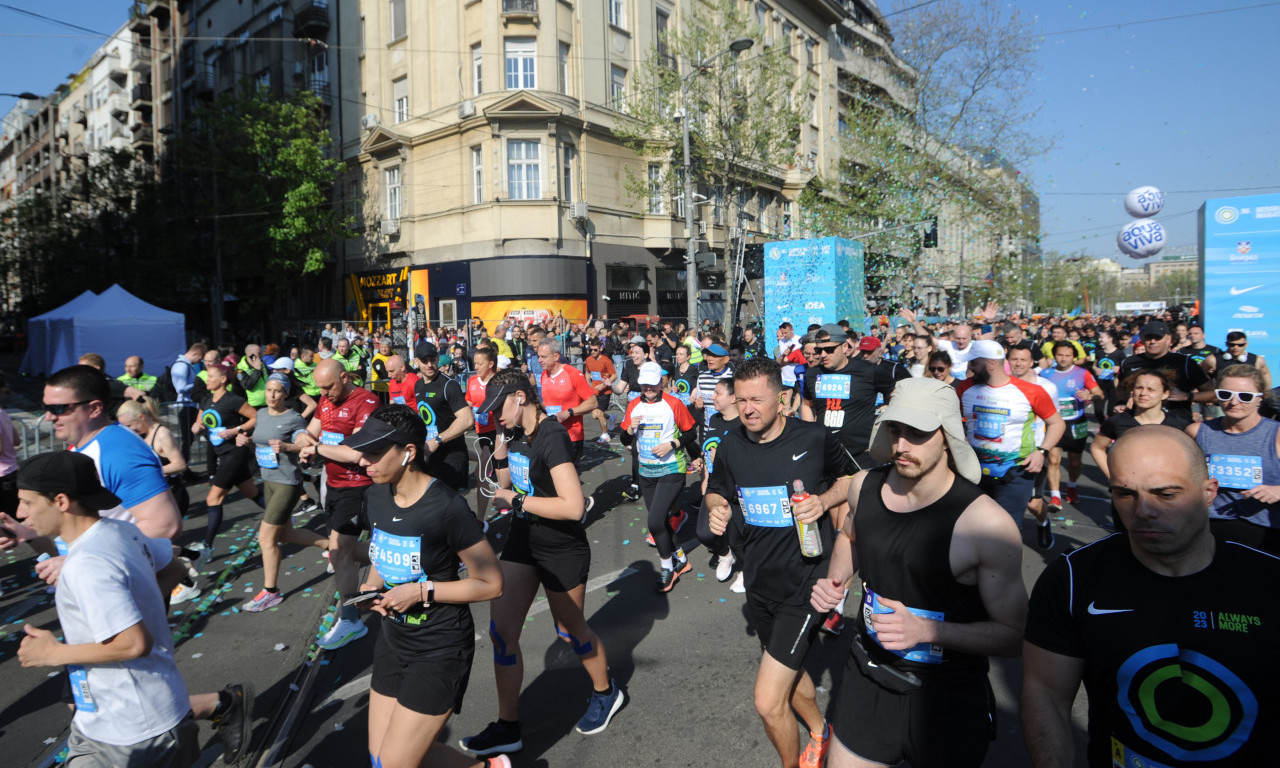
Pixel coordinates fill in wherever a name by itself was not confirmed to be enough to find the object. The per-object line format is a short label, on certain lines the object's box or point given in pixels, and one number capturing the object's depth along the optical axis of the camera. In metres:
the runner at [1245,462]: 4.11
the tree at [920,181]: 25.73
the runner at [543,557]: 3.80
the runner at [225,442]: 6.88
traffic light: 23.35
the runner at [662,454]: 6.27
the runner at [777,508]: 3.32
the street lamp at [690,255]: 21.70
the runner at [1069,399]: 8.12
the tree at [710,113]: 26.89
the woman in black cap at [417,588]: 2.89
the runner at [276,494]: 5.91
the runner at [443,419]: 6.92
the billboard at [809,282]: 18.81
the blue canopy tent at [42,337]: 19.81
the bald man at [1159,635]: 1.71
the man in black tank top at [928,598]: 2.32
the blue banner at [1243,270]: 12.10
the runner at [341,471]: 5.25
